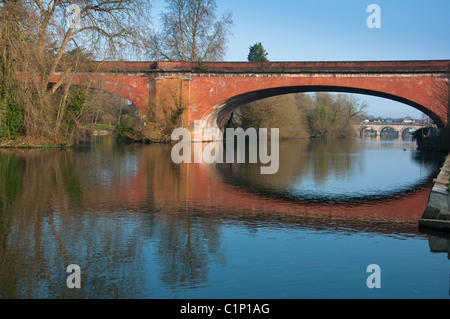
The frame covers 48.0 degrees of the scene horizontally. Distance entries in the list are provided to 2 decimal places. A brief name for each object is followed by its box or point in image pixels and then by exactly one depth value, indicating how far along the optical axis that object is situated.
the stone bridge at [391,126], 116.10
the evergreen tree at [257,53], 70.19
